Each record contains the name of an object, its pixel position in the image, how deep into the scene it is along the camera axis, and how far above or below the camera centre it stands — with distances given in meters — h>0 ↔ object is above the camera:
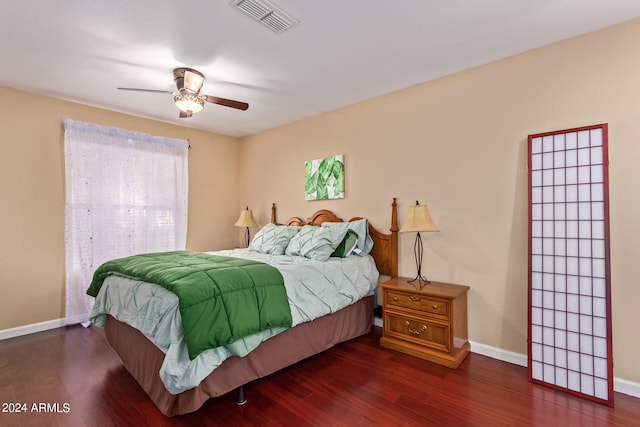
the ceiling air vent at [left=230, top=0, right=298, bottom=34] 1.93 +1.30
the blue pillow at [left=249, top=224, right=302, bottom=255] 3.58 -0.30
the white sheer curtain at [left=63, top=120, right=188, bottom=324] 3.53 +0.20
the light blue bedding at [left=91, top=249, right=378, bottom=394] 1.76 -0.68
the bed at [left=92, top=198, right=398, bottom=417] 1.89 -1.03
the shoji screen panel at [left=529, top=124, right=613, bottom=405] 2.10 -0.37
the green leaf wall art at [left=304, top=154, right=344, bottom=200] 3.77 +0.44
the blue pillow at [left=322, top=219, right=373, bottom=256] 3.38 -0.22
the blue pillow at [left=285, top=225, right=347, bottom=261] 3.10 -0.31
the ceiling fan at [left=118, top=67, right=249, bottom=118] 2.74 +1.05
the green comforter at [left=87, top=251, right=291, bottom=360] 1.78 -0.52
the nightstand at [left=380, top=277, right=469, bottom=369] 2.51 -0.93
